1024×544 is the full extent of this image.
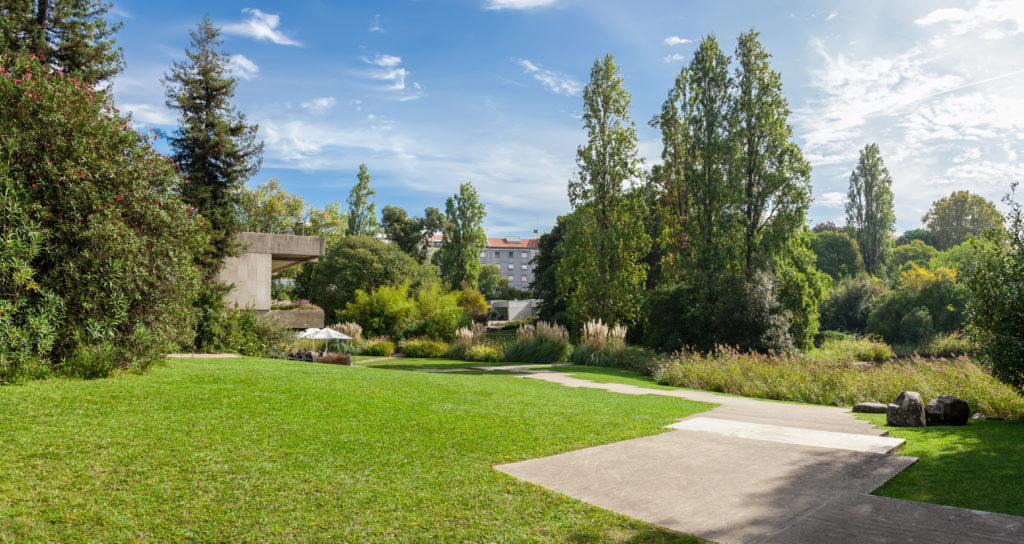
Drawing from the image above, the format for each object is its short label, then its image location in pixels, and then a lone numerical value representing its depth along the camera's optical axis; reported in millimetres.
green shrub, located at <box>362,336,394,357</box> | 24797
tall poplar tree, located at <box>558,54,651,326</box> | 24250
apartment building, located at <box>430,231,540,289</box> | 106781
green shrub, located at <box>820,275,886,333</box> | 36062
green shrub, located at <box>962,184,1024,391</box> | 6941
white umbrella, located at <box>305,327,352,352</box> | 19342
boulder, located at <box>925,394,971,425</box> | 7543
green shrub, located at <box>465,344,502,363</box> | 21109
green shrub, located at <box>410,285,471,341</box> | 26859
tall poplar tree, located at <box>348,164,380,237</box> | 49094
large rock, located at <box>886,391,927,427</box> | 7266
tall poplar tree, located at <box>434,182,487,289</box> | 48938
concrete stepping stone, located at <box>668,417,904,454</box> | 5781
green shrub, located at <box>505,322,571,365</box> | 19797
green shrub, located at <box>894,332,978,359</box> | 26625
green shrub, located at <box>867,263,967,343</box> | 29578
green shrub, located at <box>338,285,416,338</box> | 29294
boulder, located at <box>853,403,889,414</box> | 8898
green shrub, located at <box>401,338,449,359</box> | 23767
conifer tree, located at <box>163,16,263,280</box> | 17922
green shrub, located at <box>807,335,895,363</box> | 24125
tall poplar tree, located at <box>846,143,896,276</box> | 48062
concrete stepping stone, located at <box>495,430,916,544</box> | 3818
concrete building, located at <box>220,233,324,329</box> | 21500
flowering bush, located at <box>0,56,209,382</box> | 7008
